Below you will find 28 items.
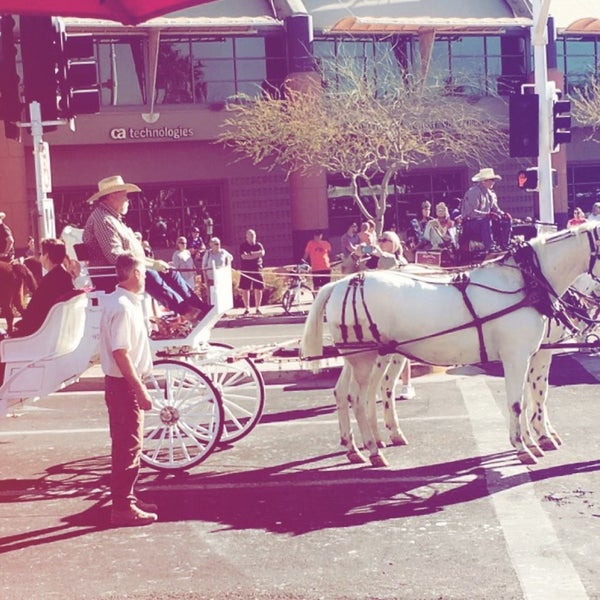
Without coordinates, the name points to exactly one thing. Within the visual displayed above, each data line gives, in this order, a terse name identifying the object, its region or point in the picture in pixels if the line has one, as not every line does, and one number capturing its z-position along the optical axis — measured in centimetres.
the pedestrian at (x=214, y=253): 2366
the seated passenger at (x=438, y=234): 2214
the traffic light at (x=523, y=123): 2003
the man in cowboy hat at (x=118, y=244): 1028
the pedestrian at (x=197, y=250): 2760
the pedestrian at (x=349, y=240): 2663
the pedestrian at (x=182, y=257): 2339
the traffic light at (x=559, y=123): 2039
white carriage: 1018
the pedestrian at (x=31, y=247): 2859
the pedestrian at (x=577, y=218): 2802
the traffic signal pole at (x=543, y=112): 2028
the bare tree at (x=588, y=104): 4416
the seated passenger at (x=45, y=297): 1045
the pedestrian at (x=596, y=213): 2808
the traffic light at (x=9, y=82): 1277
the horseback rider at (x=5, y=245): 2198
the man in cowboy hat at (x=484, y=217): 1752
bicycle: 2620
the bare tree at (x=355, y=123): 3772
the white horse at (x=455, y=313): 1039
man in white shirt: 838
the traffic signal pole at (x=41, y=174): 1352
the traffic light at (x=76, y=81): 1320
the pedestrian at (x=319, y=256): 2677
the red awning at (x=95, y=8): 1140
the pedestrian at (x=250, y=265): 2622
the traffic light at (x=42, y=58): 1295
